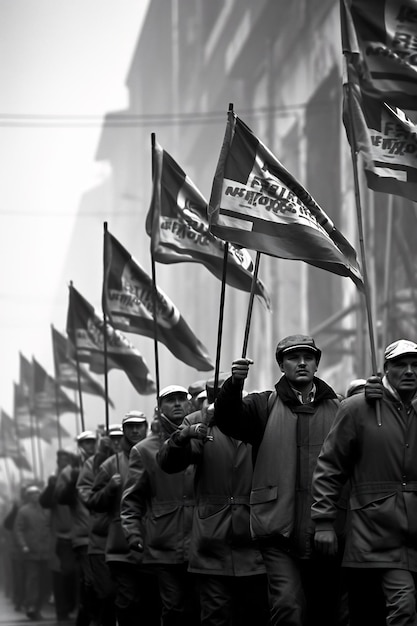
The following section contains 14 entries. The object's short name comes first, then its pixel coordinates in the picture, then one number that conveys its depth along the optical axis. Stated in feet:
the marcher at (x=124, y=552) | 40.88
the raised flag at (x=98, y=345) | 56.95
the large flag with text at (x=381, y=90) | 30.83
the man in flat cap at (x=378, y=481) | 26.91
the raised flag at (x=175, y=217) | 45.29
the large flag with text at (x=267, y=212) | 32.71
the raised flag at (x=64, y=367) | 74.49
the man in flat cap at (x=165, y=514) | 37.45
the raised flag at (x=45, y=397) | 87.20
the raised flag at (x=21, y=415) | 110.57
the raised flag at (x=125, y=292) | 52.47
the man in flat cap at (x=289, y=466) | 28.63
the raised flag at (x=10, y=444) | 126.72
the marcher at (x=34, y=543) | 80.32
